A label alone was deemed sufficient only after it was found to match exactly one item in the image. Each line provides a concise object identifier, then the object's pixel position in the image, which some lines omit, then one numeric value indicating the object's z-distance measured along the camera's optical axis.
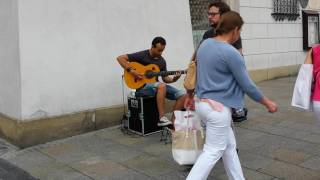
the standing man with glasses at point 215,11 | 4.52
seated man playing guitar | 6.08
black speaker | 6.14
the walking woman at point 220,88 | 3.48
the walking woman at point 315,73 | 3.78
